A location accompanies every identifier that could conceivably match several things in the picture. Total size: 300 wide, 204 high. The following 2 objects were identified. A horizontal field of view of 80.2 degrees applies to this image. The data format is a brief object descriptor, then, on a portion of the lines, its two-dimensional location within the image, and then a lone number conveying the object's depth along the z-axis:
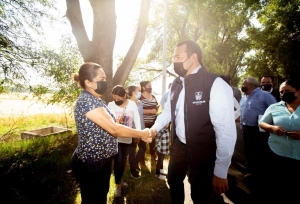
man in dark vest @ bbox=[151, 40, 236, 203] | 1.97
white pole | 7.25
